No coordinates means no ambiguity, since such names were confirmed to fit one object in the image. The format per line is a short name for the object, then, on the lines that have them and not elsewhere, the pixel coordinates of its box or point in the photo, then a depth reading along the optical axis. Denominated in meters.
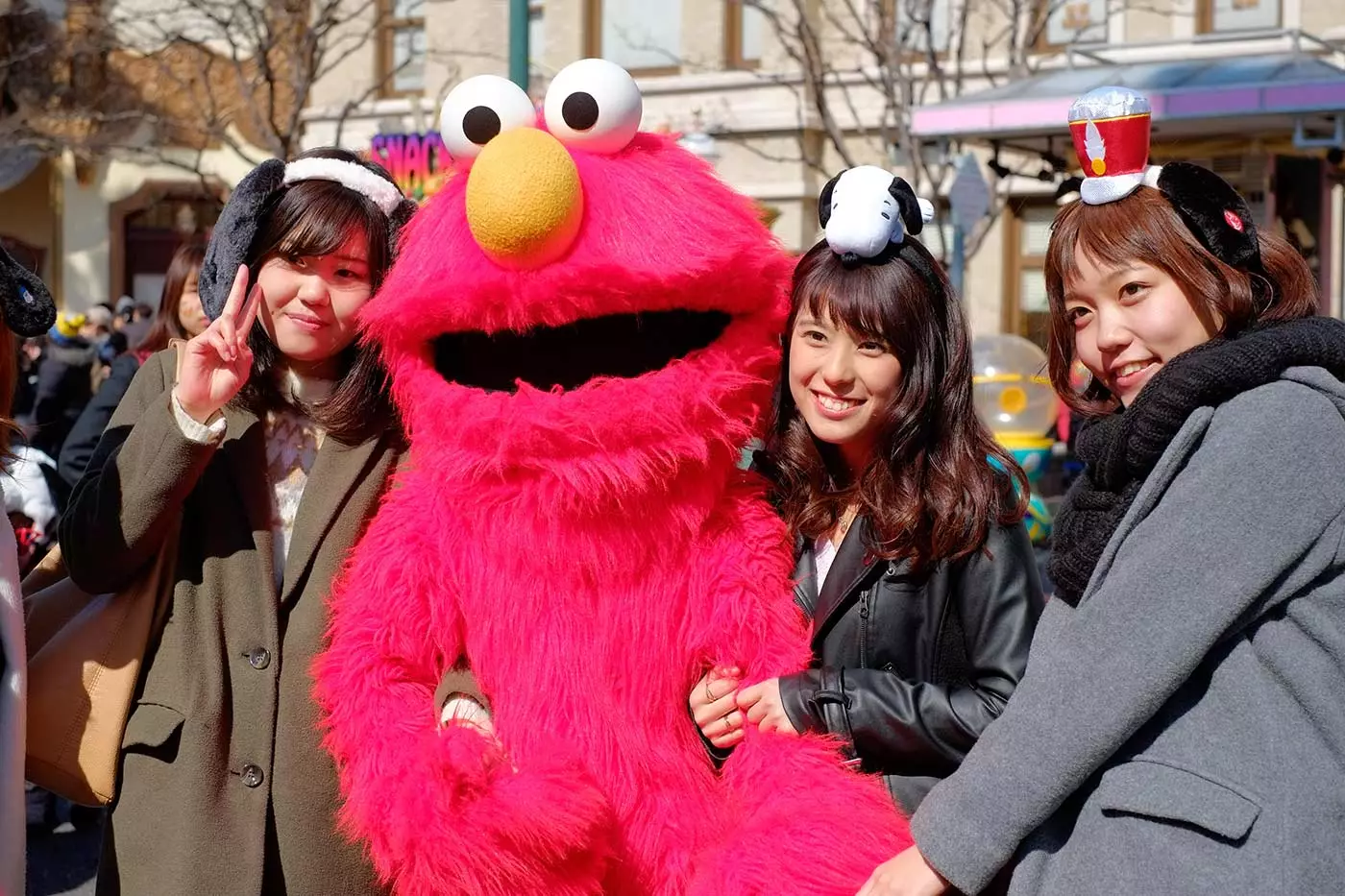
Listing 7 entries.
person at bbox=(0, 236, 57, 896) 2.13
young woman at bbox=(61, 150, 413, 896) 2.24
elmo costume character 2.07
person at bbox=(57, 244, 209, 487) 4.92
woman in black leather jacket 2.15
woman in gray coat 1.69
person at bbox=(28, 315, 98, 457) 8.52
